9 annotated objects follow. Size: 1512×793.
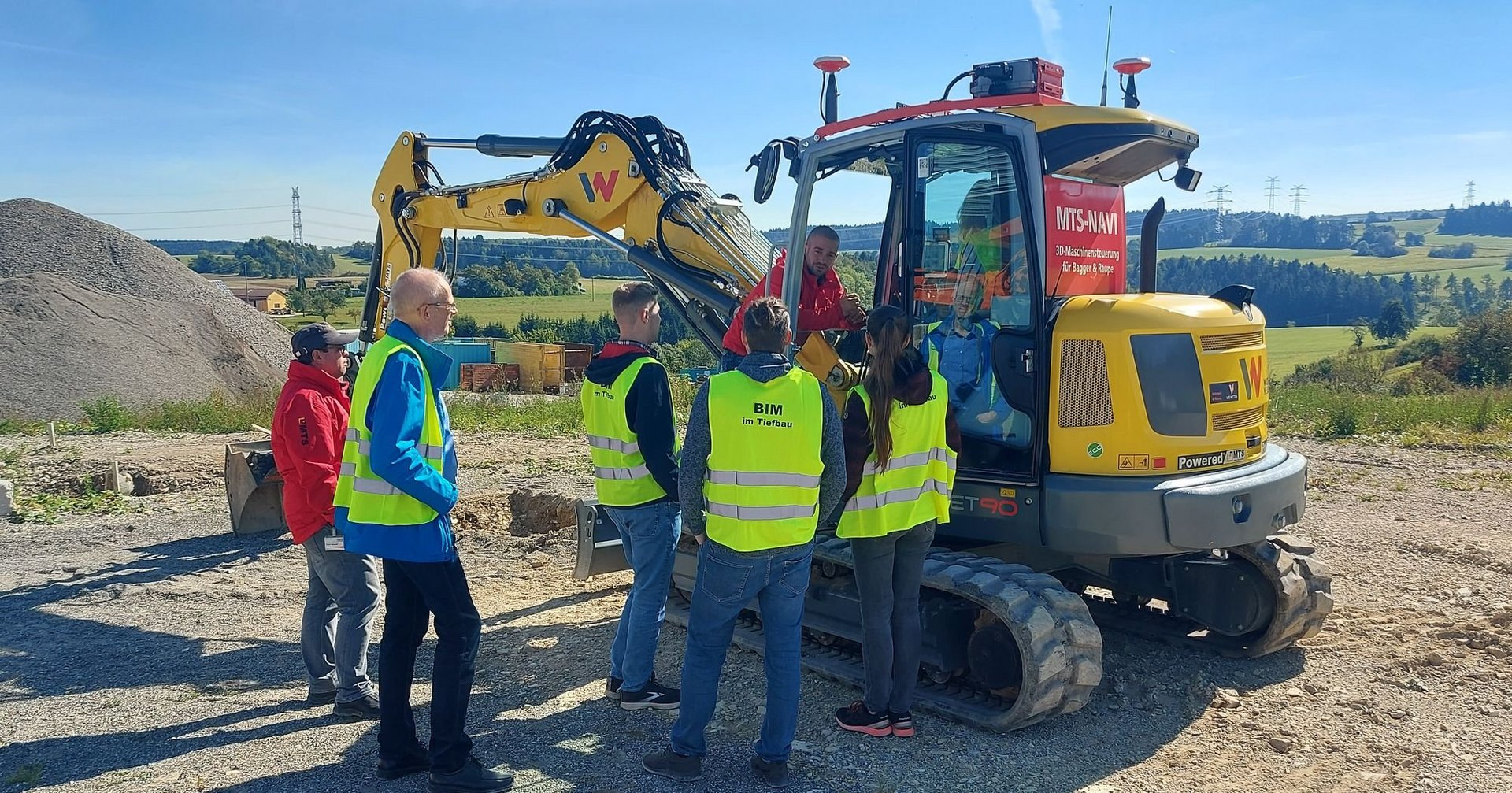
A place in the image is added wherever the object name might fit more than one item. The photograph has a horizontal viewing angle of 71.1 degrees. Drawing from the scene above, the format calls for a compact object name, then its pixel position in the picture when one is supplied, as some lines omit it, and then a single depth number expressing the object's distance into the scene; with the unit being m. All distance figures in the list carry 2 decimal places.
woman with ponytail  4.52
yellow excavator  4.94
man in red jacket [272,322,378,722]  4.96
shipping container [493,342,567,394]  31.09
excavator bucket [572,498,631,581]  6.47
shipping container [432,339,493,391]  36.28
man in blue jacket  3.90
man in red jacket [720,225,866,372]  5.70
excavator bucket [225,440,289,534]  9.23
